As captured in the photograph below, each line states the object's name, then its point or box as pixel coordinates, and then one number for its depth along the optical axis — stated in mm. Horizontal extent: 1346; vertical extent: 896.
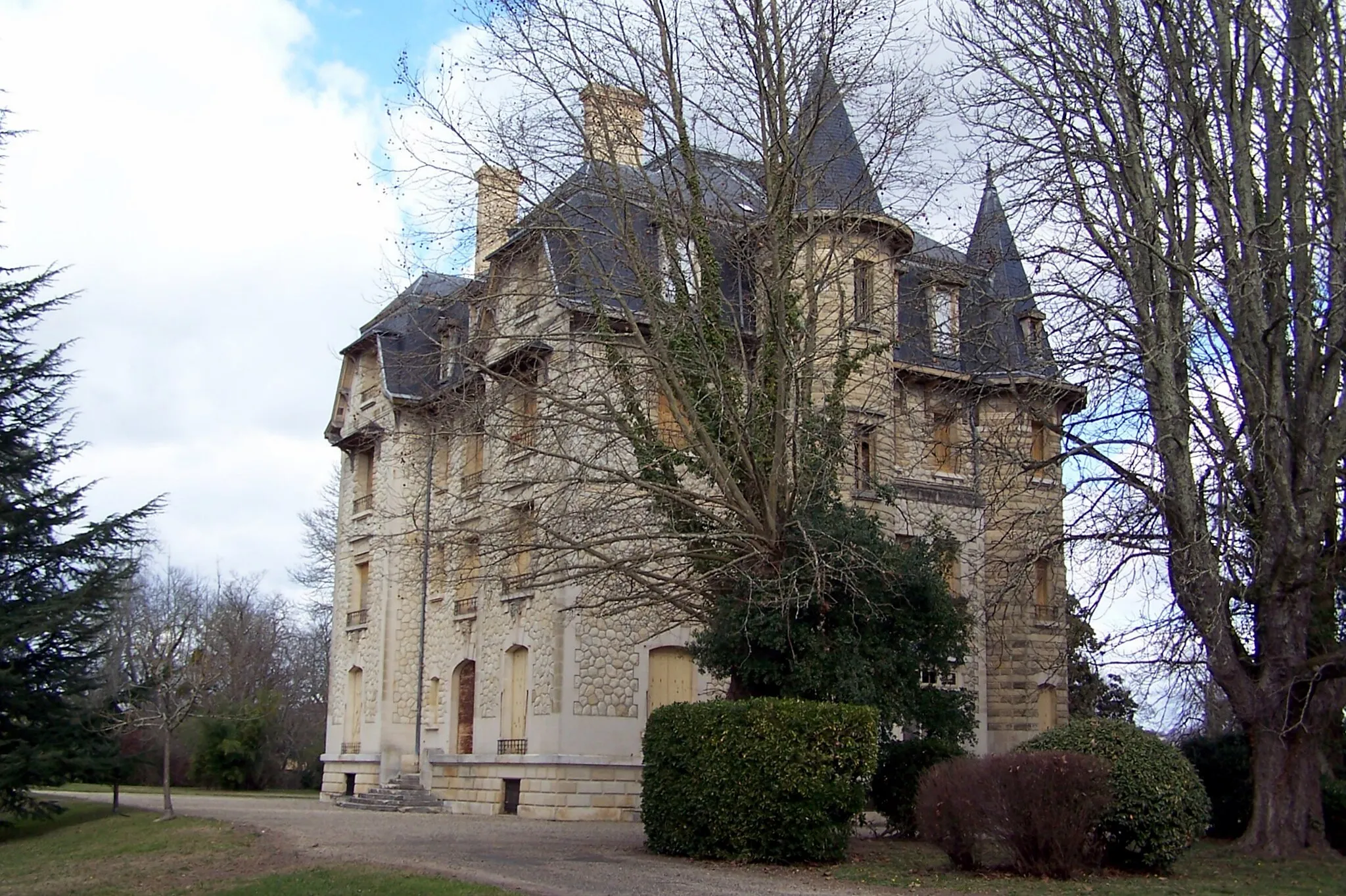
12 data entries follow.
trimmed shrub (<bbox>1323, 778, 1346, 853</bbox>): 15469
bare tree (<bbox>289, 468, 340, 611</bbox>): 43156
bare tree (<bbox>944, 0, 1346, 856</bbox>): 14297
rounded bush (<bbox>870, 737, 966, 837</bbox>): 16375
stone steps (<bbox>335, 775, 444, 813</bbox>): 25156
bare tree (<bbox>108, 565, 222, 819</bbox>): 20938
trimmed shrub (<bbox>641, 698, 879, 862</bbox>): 13164
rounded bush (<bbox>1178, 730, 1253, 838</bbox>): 17953
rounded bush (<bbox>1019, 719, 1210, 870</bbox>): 12312
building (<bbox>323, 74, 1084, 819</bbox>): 15477
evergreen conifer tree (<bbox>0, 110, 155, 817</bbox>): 22000
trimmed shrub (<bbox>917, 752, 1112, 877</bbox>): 11797
